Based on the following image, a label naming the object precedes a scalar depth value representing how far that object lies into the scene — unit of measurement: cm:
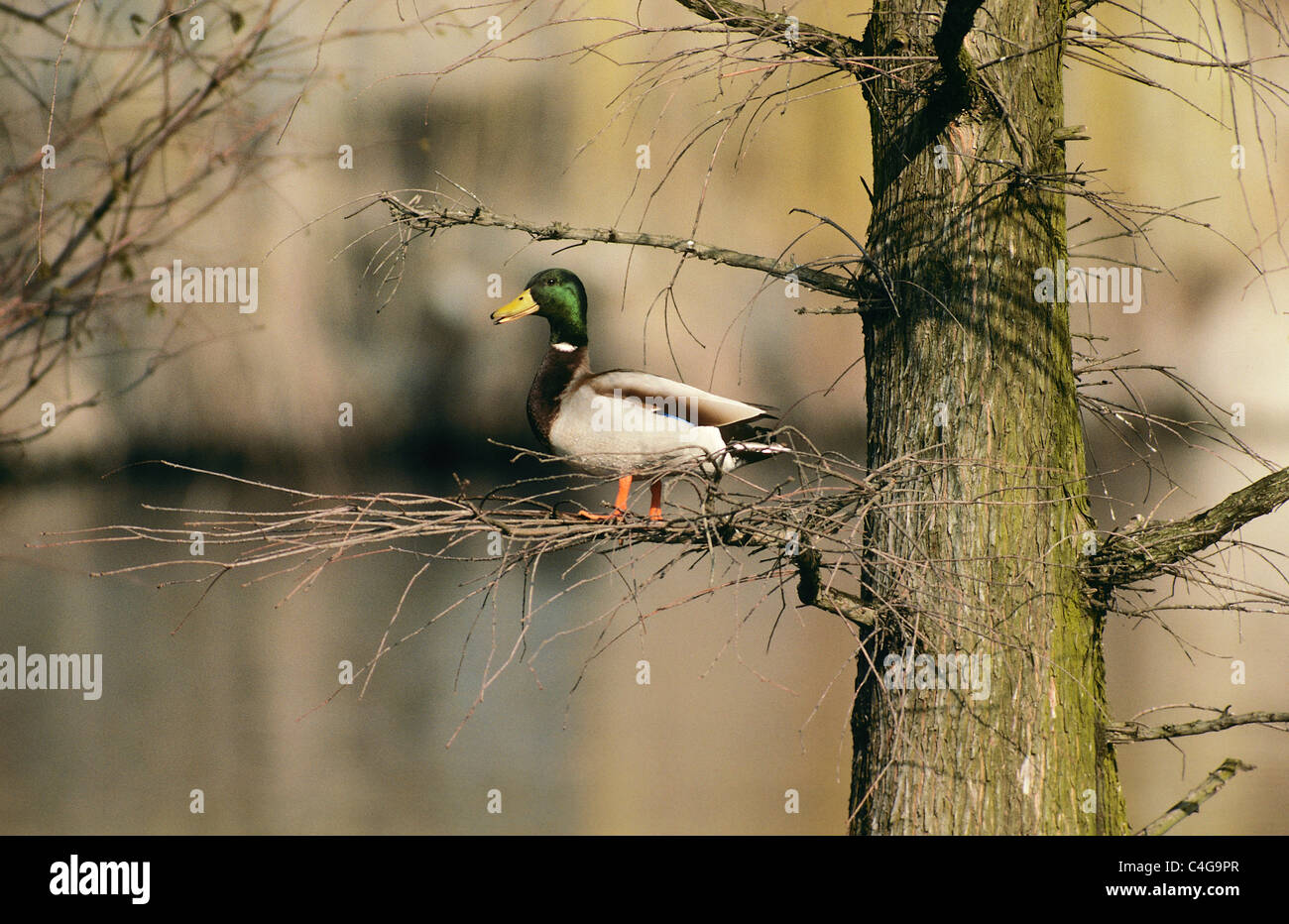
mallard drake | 530
